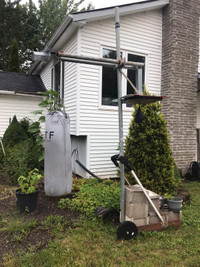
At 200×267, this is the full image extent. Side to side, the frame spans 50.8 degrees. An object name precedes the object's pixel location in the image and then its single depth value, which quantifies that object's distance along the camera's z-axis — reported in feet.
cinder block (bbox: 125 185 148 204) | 9.64
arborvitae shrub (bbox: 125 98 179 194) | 13.82
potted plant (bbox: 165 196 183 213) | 10.40
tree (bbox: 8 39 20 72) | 53.01
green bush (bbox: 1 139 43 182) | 17.81
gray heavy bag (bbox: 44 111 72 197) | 11.75
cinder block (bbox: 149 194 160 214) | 9.93
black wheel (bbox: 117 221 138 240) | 9.25
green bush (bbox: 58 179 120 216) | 11.59
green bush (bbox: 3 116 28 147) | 25.17
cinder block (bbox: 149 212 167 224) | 10.08
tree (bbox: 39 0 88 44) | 78.48
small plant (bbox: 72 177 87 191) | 15.41
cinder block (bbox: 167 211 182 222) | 10.58
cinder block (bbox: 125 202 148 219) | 9.61
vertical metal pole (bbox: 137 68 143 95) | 11.32
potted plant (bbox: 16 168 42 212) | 11.65
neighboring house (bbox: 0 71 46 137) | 28.66
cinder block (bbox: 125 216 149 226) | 9.67
